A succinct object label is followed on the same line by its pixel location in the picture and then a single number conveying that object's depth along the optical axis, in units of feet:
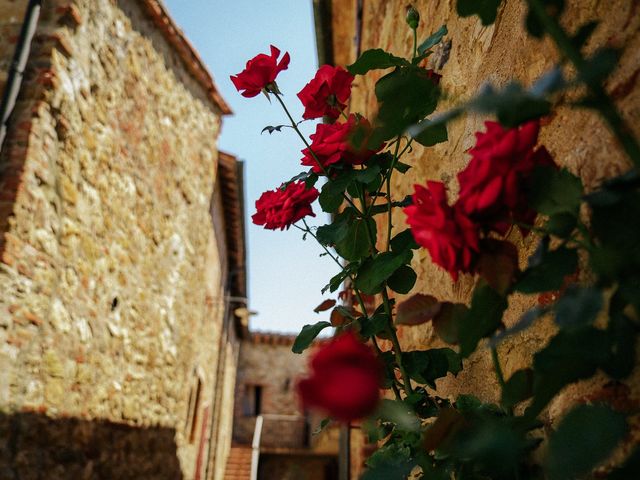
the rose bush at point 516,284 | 1.45
